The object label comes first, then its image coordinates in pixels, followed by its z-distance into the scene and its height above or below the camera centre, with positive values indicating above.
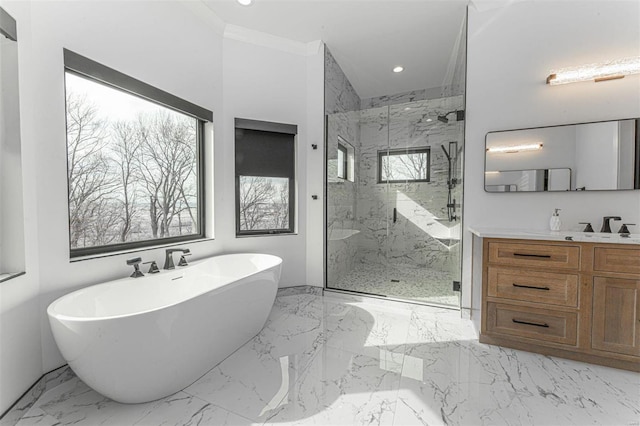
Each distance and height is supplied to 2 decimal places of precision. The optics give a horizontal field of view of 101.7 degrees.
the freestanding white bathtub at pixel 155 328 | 1.21 -0.68
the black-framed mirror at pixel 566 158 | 1.97 +0.39
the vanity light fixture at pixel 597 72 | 1.92 +1.03
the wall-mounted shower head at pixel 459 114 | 2.48 +0.89
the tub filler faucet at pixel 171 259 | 2.20 -0.45
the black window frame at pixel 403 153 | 3.59 +0.76
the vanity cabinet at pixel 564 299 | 1.66 -0.64
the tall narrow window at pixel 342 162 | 3.53 +0.62
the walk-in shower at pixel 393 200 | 3.20 +0.09
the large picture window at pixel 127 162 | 1.81 +0.37
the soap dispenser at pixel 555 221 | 2.07 -0.13
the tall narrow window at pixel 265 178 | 2.97 +0.34
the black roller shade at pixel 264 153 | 2.97 +0.62
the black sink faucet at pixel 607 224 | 1.95 -0.14
